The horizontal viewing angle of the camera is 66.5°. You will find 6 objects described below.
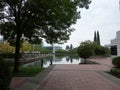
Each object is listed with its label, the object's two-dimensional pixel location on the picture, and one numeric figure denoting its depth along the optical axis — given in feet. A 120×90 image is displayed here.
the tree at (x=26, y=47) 93.88
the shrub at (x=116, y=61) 28.71
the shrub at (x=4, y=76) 9.41
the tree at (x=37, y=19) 19.78
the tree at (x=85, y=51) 57.44
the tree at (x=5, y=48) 86.05
